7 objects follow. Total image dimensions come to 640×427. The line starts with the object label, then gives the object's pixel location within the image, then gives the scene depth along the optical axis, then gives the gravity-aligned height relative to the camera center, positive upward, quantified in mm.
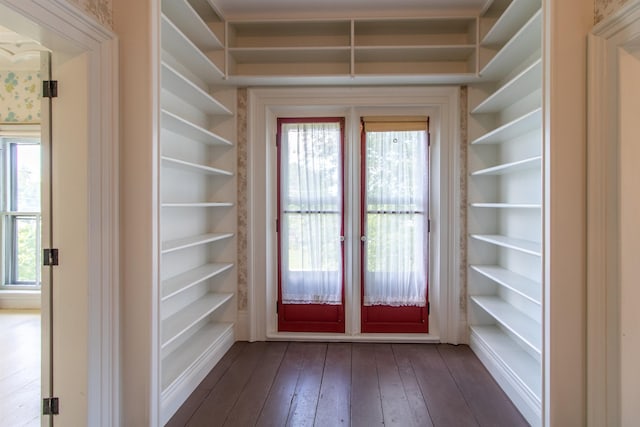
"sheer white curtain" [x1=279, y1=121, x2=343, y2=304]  3248 -6
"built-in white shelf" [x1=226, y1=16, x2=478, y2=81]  2844 +1372
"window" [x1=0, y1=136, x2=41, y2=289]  4344 -26
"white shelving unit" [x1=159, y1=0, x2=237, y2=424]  2254 +101
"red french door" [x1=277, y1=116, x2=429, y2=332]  3205 -101
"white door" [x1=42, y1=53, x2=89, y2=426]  1630 -129
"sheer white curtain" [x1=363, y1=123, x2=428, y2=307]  3201 -45
